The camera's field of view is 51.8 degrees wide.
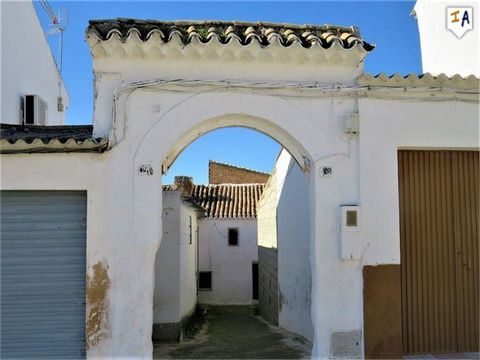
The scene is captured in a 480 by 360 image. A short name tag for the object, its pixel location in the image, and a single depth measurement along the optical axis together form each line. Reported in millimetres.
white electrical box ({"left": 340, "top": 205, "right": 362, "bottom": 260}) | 6965
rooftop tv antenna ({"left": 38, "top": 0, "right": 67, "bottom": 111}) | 15381
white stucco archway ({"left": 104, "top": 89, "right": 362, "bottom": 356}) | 6832
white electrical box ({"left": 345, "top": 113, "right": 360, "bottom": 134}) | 7156
